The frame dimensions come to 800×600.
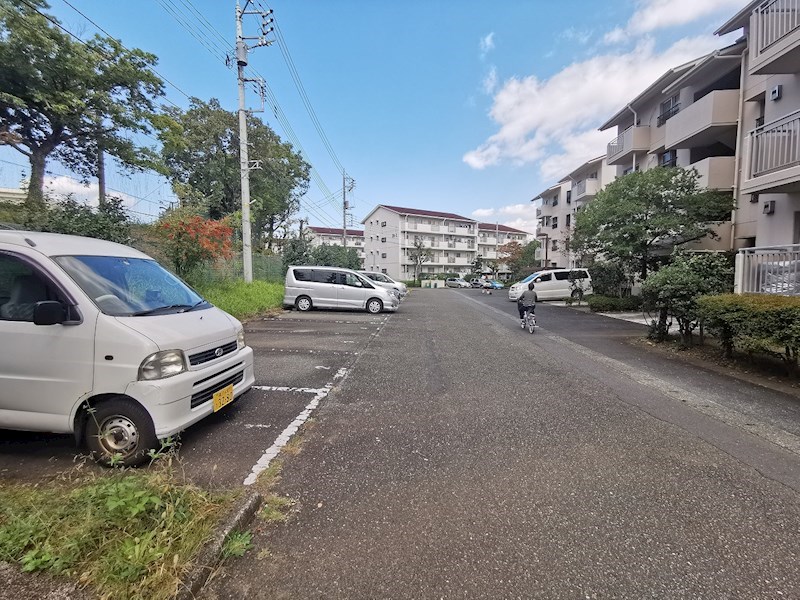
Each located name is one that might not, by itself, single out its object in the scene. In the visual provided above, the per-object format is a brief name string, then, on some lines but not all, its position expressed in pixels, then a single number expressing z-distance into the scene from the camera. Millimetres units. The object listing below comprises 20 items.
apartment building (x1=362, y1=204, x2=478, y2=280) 53344
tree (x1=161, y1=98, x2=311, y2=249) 23406
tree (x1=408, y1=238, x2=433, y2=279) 52469
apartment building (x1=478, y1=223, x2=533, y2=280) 62500
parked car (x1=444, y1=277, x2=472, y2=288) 49125
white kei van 2916
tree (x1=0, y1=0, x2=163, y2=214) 10594
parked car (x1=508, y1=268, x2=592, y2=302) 20594
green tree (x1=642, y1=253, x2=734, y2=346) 7316
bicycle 10406
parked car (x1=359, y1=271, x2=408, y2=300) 21191
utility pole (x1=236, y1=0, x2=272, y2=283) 14039
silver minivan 14484
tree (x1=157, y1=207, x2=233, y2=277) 10195
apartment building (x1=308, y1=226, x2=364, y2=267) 64500
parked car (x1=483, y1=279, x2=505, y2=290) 41462
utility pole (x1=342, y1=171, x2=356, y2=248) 34712
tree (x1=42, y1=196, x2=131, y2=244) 7398
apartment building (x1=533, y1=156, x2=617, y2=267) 27192
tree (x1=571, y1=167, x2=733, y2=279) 12445
